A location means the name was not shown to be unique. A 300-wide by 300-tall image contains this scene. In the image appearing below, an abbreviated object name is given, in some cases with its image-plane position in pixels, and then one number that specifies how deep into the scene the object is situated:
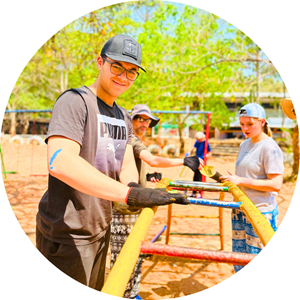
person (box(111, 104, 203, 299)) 2.18
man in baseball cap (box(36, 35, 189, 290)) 1.13
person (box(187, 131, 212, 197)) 7.17
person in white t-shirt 2.05
